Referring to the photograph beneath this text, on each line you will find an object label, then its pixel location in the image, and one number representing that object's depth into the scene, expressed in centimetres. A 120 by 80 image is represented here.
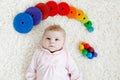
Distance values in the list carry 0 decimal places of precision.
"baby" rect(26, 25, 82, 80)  141
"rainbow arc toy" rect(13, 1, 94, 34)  138
